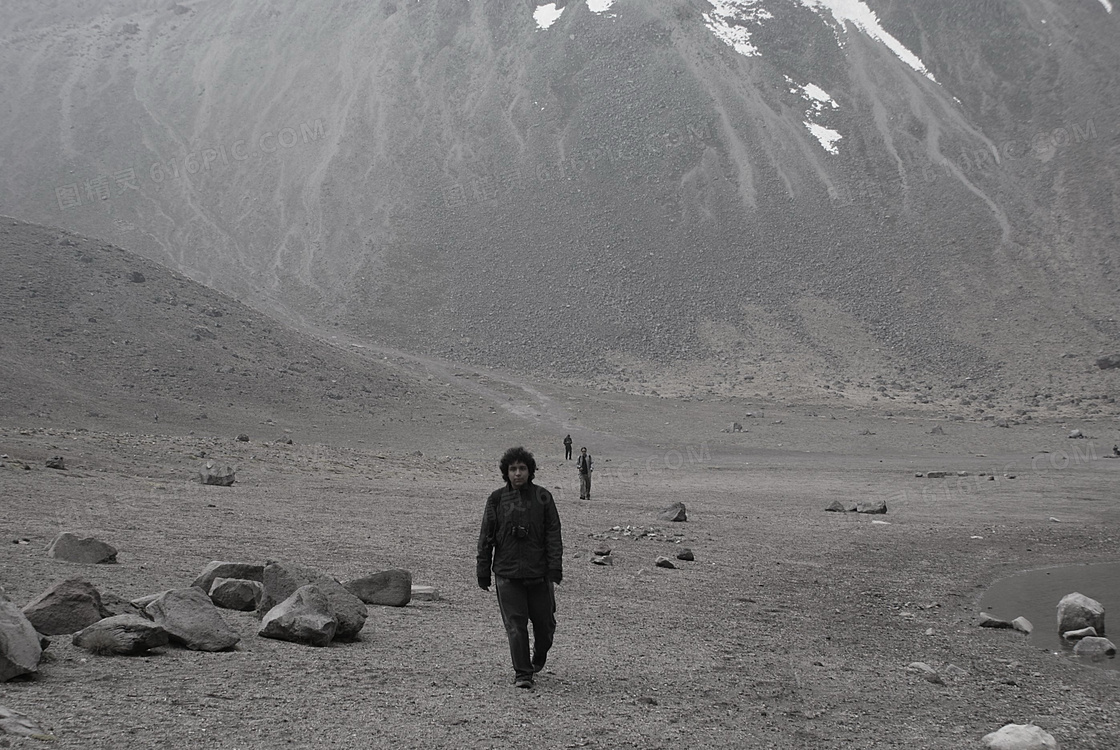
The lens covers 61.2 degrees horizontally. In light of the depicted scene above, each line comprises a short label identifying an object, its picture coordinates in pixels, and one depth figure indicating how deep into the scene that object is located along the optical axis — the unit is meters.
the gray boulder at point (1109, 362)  54.56
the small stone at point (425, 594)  10.68
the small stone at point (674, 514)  19.34
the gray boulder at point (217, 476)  19.95
